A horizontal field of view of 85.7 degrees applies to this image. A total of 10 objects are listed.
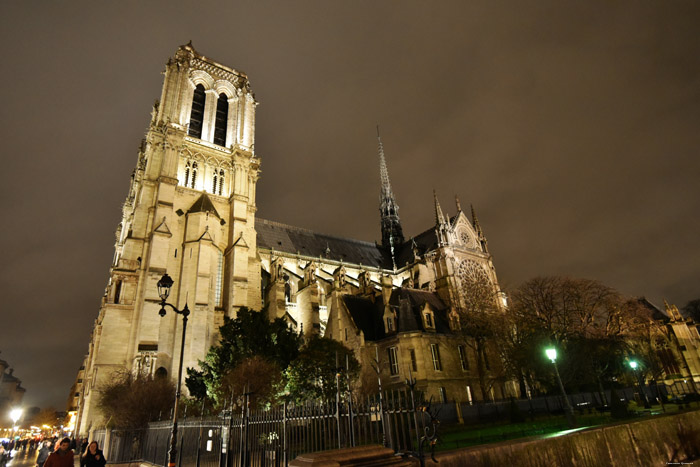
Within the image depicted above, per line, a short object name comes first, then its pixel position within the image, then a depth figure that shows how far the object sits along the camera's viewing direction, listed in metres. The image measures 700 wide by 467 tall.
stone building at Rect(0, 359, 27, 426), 96.38
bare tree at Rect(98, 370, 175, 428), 20.17
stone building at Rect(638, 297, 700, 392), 43.72
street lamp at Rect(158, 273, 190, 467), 9.48
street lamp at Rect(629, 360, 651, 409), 22.27
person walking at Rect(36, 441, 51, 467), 16.97
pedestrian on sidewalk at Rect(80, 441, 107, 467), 8.27
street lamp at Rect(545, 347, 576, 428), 14.62
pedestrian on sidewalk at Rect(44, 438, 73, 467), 7.44
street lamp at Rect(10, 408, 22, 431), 27.91
